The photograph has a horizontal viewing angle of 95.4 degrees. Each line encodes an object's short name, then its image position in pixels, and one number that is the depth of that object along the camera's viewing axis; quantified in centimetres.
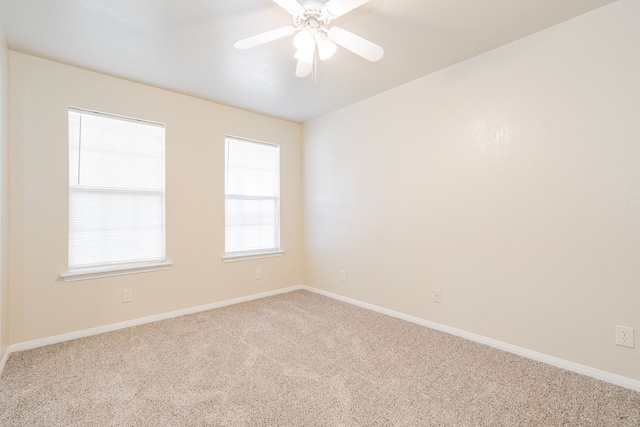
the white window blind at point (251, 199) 367
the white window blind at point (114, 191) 267
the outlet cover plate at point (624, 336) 183
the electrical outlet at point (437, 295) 278
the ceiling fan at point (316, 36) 170
